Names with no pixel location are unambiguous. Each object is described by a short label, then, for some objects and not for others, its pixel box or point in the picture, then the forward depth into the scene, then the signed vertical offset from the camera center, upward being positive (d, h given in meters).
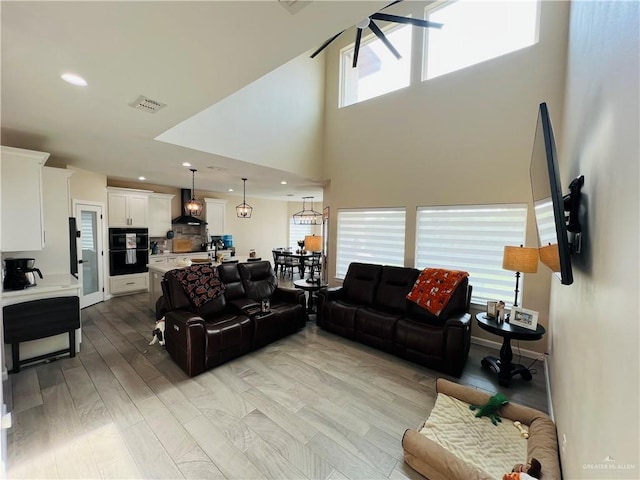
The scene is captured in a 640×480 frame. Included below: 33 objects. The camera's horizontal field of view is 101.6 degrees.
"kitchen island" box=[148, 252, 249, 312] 4.46 -0.88
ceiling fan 3.08 +2.49
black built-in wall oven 5.51 -0.58
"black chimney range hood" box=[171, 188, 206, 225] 6.98 +0.21
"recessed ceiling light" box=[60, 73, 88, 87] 1.90 +1.07
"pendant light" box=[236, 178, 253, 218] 6.09 +0.37
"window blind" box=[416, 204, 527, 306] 3.52 -0.14
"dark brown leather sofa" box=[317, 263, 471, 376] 2.91 -1.17
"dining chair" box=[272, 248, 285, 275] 8.36 -1.02
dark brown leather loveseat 2.85 -1.17
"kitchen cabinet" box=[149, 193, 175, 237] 6.46 +0.27
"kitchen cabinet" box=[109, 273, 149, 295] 5.53 -1.31
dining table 7.49 -0.88
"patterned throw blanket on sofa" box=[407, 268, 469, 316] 3.28 -0.76
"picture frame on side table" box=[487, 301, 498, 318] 3.03 -0.91
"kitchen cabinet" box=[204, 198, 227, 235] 7.53 +0.32
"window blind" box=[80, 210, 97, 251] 4.82 -0.12
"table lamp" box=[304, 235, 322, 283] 4.78 -0.30
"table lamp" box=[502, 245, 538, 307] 2.77 -0.29
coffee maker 2.97 -0.61
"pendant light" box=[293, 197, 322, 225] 9.46 +0.38
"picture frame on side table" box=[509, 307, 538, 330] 2.75 -0.93
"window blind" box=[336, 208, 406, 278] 4.56 -0.15
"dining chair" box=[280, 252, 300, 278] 7.88 -1.05
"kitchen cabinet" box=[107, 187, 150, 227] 5.56 +0.37
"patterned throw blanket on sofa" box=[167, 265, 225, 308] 3.35 -0.77
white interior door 4.77 -0.57
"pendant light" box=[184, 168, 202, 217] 5.46 +0.40
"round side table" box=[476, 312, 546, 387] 2.67 -1.21
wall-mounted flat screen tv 1.15 +0.16
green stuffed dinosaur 2.14 -1.45
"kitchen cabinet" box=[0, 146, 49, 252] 2.91 +0.25
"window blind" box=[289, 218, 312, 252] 10.71 -0.20
